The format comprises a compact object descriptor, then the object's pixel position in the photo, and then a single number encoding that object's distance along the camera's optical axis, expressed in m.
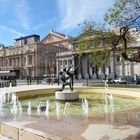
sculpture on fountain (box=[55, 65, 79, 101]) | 8.78
